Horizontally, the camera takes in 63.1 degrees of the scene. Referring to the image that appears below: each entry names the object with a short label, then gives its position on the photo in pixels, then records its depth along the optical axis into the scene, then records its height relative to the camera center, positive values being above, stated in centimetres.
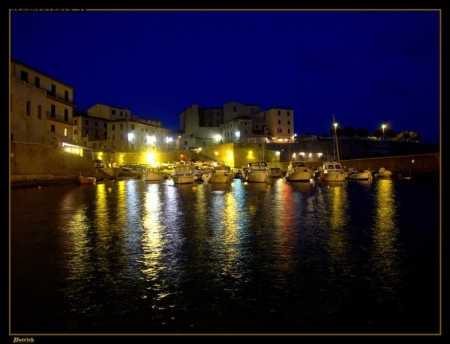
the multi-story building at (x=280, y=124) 9245 +1171
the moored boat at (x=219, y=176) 4381 -72
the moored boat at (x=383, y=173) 5050 -65
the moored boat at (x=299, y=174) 4478 -60
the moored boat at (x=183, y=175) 4197 -53
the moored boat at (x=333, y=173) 4405 -50
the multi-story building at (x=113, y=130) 8088 +959
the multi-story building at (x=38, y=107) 4141 +836
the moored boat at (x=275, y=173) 5698 -55
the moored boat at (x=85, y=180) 4197 -99
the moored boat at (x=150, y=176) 4969 -74
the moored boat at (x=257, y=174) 4462 -60
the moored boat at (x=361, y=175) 4766 -87
